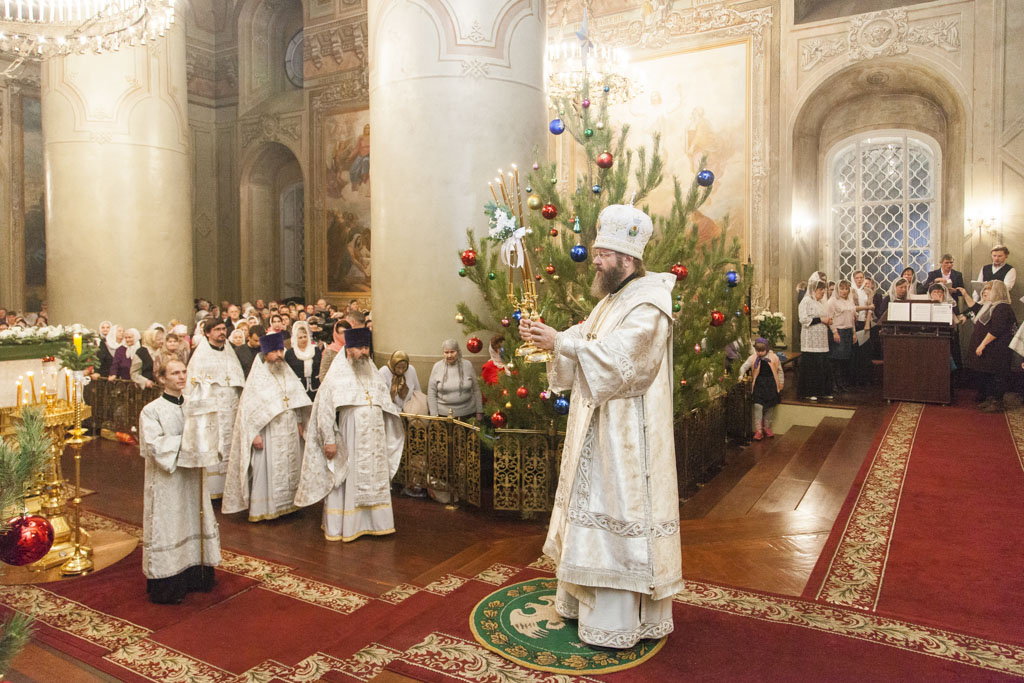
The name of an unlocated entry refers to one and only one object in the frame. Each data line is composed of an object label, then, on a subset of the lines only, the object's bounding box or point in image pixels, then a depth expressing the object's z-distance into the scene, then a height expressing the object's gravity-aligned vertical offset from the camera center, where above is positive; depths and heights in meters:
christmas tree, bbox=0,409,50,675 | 1.63 -0.40
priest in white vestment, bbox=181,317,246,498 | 4.80 -0.64
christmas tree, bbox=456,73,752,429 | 6.22 +0.34
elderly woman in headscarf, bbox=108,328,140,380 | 10.23 -0.69
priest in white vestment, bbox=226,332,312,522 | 6.50 -1.15
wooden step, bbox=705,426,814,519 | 6.68 -1.75
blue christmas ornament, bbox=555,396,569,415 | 5.75 -0.74
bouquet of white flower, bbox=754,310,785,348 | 11.93 -0.33
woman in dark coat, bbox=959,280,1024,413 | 8.76 -0.41
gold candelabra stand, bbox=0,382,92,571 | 5.48 -1.34
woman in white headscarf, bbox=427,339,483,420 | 7.33 -0.76
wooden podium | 9.35 -0.70
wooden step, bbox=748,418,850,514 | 6.53 -1.66
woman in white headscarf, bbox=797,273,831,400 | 10.48 -0.52
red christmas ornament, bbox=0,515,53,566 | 2.02 -0.62
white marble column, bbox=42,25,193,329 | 11.65 +1.99
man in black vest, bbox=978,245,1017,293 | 9.83 +0.47
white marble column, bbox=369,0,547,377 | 7.62 +1.78
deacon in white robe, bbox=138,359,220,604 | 4.70 -1.29
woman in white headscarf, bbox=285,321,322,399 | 8.32 -0.52
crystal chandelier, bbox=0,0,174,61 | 6.80 +2.59
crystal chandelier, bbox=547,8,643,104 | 12.18 +3.87
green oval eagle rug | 3.37 -1.58
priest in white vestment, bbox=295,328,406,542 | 6.07 -1.14
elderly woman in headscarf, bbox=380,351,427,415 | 7.32 -0.77
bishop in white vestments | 3.32 -0.67
